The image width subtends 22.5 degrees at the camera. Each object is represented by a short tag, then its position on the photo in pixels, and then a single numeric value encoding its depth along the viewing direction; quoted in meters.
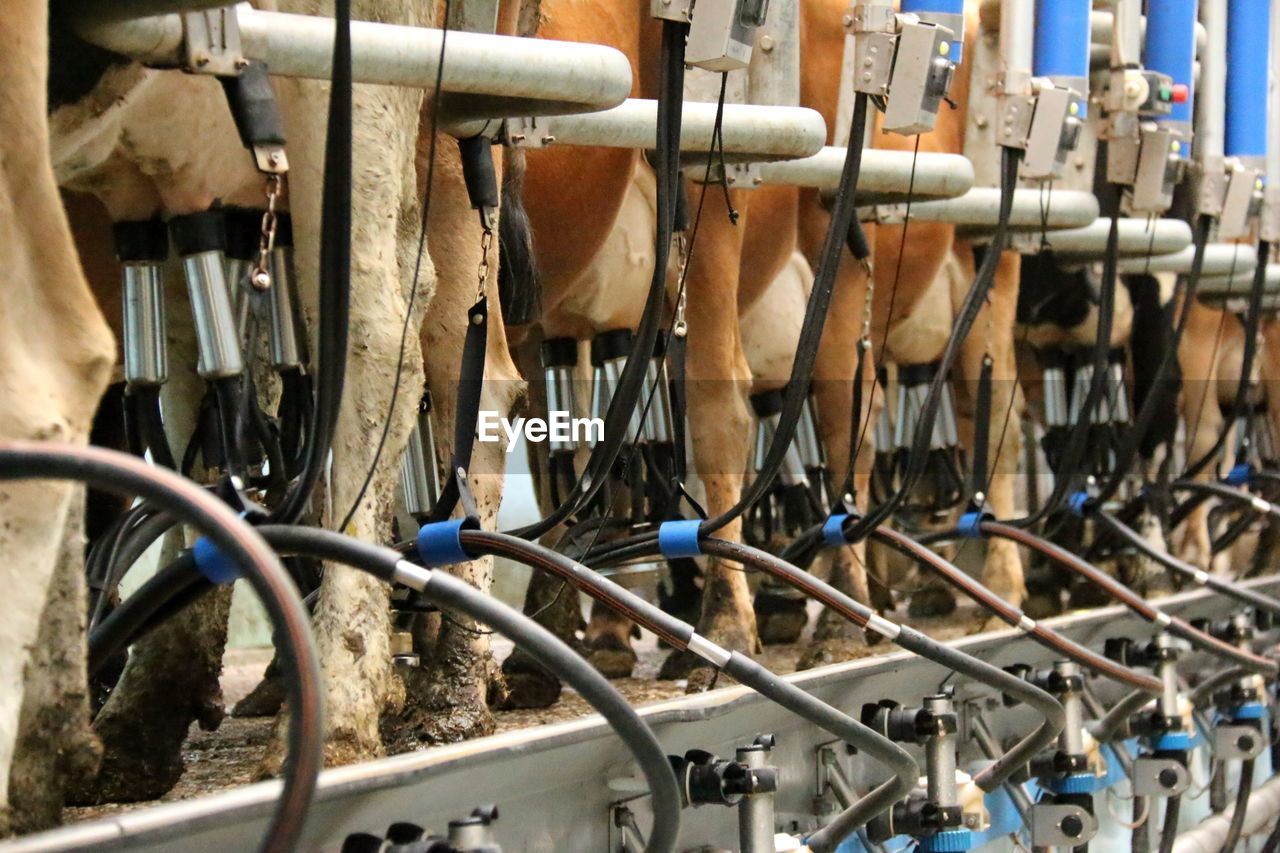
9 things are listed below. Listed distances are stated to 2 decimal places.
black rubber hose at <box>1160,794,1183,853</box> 4.14
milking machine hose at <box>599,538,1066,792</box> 3.33
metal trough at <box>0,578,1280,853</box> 2.60
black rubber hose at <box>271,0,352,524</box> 2.73
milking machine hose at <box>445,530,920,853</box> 3.04
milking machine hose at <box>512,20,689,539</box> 3.21
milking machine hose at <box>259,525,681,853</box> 2.70
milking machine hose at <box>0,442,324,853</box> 2.22
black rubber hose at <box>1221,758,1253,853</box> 4.36
